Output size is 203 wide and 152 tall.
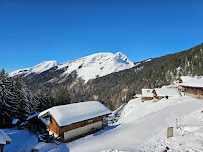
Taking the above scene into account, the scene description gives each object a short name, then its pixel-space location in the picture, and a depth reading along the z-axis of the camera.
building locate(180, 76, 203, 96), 32.51
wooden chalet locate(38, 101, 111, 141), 16.84
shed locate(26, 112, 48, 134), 23.52
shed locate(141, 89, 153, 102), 58.97
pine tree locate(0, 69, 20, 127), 26.66
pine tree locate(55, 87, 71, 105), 51.19
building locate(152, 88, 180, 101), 43.19
